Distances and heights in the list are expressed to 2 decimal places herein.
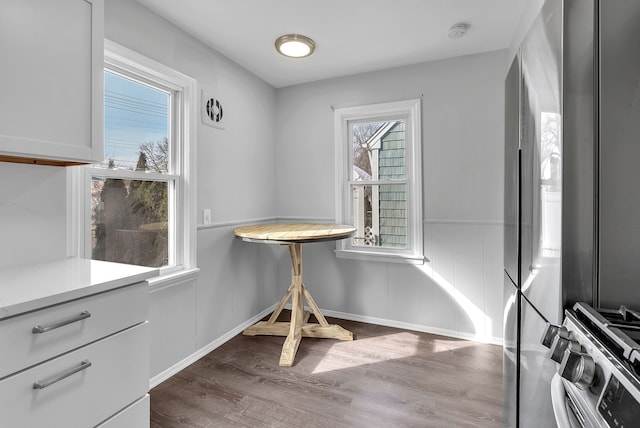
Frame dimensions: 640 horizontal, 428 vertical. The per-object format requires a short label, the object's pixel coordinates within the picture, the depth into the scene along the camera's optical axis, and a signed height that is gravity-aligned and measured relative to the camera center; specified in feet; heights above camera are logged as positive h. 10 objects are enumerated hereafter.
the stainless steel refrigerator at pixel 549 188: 2.46 +0.22
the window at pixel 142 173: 5.94 +0.84
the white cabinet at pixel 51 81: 3.60 +1.69
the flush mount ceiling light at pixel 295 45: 7.73 +4.30
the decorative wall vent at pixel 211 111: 7.94 +2.69
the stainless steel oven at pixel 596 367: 1.59 -0.91
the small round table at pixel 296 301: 7.73 -2.54
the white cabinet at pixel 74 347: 2.81 -1.40
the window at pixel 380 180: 9.40 +1.05
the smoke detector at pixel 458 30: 7.28 +4.39
